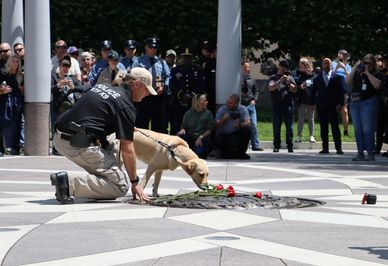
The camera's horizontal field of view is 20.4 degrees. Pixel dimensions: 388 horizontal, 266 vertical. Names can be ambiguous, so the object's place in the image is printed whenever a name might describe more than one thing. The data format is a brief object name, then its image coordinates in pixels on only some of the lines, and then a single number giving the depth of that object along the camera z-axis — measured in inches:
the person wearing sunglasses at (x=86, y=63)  809.6
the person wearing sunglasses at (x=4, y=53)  756.0
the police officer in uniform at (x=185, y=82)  760.3
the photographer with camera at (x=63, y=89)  732.7
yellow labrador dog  459.8
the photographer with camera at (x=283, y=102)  832.9
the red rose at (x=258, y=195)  448.1
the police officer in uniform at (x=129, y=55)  776.9
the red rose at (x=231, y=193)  447.0
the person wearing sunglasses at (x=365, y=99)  749.9
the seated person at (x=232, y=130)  731.4
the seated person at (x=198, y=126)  722.8
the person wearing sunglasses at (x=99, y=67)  765.3
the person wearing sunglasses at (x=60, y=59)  757.9
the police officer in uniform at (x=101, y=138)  434.3
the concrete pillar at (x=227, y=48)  765.3
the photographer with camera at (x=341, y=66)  832.3
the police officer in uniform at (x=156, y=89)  773.9
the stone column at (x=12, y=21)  875.4
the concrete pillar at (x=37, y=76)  729.0
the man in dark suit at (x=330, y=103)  824.9
